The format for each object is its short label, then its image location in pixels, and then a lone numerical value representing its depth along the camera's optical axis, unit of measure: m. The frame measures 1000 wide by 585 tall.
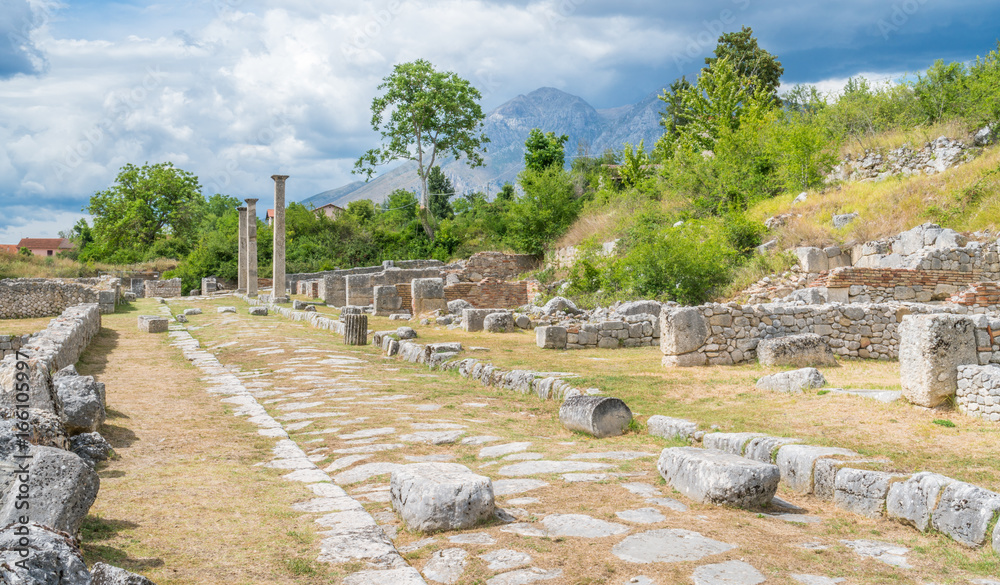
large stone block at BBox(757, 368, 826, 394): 8.15
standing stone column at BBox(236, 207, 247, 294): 35.34
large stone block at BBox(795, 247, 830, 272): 19.16
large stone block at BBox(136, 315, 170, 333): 17.05
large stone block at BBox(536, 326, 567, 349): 14.02
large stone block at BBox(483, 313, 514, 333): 17.53
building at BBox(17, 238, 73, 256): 96.08
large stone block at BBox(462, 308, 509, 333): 17.81
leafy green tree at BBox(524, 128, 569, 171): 42.19
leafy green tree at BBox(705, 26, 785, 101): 43.25
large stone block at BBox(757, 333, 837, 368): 10.83
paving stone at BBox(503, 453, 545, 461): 5.46
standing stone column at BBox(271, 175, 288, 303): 27.28
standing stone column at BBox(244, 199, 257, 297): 32.44
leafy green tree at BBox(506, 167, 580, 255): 35.22
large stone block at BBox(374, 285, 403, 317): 22.48
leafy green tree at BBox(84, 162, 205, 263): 53.88
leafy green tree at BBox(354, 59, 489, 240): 43.25
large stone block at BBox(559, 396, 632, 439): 6.41
